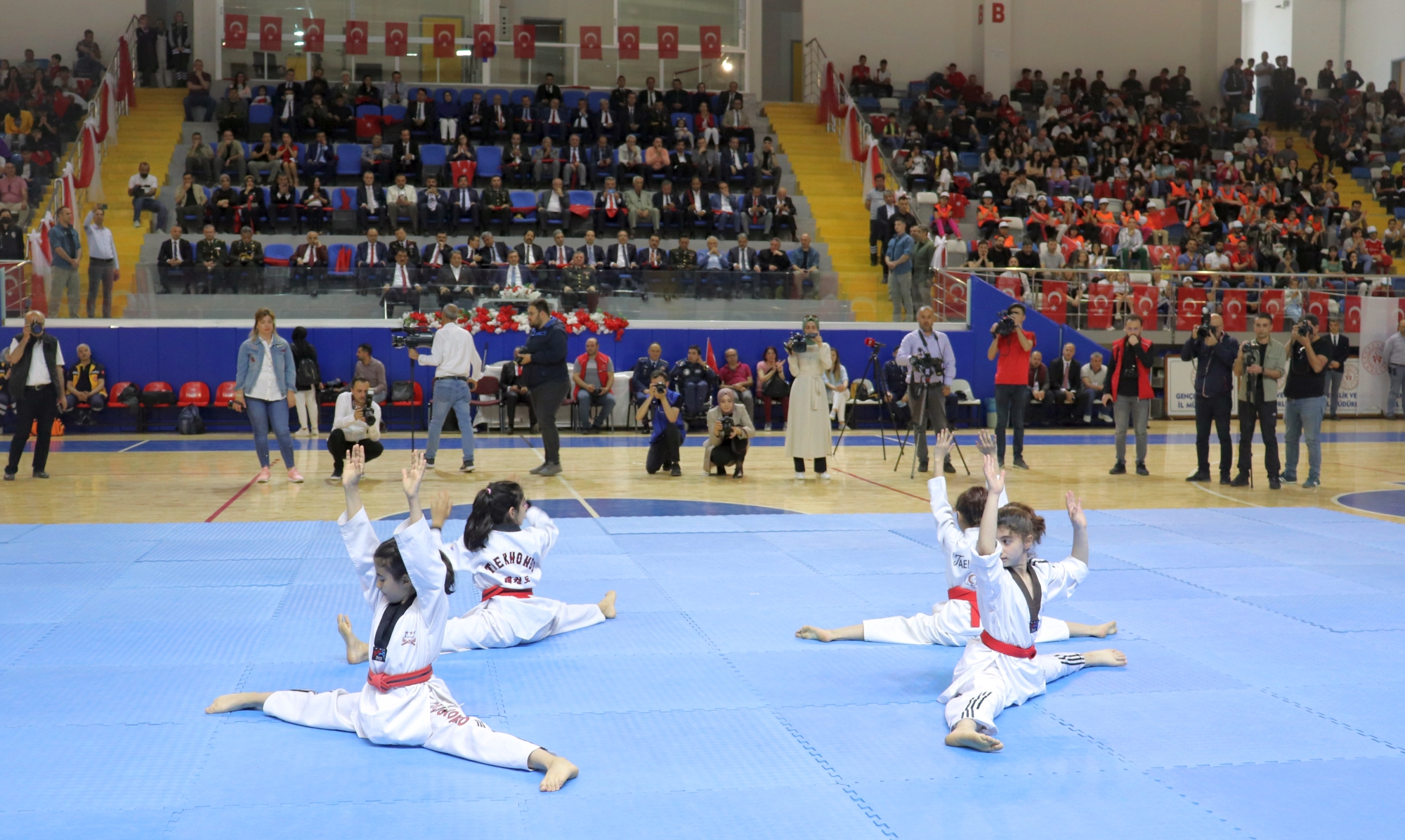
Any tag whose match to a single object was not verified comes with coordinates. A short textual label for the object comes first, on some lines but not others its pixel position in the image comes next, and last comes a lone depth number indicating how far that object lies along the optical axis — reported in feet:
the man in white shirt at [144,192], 73.00
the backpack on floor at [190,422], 58.03
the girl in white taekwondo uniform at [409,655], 14.33
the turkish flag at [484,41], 92.58
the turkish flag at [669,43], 96.73
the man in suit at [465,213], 72.43
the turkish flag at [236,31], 90.99
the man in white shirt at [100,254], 61.26
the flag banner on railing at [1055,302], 66.69
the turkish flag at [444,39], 93.30
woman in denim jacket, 38.45
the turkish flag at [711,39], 97.09
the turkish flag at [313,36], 91.71
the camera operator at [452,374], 42.96
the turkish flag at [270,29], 91.25
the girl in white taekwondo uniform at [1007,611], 15.47
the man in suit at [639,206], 74.79
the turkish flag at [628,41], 95.71
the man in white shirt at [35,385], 39.55
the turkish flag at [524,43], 94.58
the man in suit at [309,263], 61.82
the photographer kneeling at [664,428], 43.52
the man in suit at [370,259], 62.23
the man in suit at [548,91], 88.33
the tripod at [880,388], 44.81
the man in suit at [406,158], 77.87
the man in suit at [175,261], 60.85
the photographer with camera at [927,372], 43.19
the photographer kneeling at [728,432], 42.78
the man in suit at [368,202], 71.36
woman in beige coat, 41.42
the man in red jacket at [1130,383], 43.19
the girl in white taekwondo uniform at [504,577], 19.76
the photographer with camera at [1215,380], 40.63
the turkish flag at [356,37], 91.71
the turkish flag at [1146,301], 68.03
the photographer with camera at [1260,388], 39.70
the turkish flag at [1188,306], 67.87
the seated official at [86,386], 57.06
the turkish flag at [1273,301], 67.77
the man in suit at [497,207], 72.90
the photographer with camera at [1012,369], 43.24
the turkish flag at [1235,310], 67.56
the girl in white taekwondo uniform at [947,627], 18.72
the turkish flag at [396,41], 92.43
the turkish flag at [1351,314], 68.95
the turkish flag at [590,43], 95.14
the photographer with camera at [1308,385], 38.93
